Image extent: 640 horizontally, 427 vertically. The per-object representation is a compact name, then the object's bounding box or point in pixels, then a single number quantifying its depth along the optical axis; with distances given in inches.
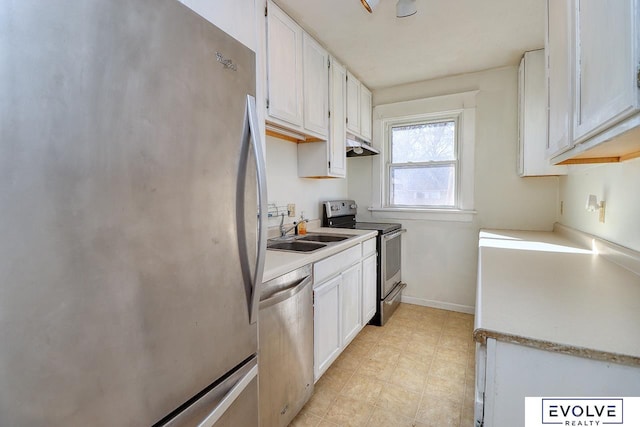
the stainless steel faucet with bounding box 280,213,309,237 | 92.8
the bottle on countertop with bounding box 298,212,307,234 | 102.0
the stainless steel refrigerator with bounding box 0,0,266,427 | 20.1
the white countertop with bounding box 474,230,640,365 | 28.5
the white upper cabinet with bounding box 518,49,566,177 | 97.3
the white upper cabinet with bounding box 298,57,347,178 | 100.8
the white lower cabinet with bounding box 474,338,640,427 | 27.2
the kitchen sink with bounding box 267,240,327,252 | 85.0
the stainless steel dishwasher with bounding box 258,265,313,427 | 52.2
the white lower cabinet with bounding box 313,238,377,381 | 71.7
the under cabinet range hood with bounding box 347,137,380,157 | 114.6
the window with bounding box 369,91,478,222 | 120.8
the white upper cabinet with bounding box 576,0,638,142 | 27.2
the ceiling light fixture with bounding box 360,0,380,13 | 60.8
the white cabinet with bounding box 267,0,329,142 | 72.9
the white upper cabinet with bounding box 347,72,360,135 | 114.4
